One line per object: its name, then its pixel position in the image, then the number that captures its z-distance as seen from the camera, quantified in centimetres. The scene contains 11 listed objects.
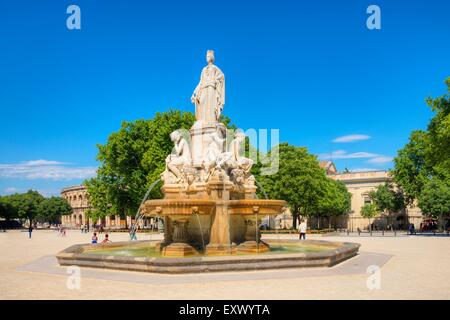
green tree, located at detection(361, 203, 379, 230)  7706
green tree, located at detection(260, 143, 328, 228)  5566
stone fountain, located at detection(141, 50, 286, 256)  1644
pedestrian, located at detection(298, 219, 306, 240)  3139
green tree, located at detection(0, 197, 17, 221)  11094
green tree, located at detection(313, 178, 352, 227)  6050
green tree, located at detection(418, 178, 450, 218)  5888
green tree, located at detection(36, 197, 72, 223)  12000
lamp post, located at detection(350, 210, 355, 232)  8644
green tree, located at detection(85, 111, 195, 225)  5141
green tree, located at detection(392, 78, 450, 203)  6359
